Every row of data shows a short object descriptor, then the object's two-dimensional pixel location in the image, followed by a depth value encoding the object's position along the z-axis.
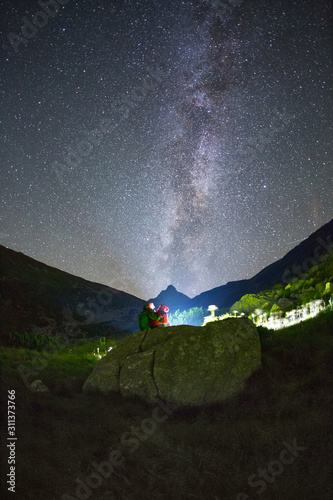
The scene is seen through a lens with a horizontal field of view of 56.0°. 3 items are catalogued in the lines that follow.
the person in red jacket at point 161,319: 13.05
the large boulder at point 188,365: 8.59
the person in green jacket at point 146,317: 13.02
